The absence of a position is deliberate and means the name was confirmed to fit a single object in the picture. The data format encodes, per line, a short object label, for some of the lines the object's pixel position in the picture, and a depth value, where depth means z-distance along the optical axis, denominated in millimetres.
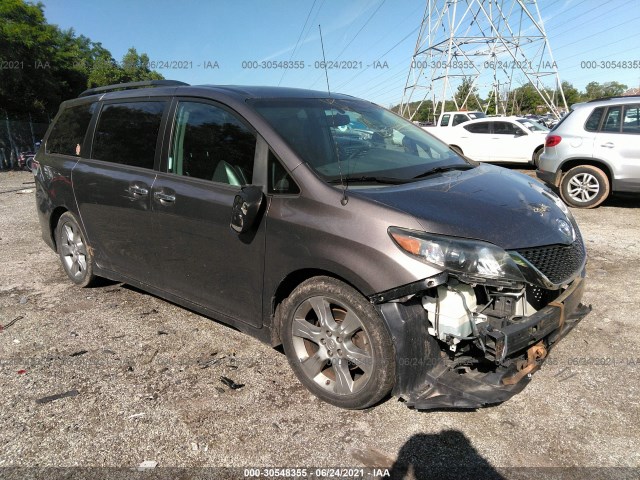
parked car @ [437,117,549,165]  13594
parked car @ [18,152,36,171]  17158
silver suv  7473
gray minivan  2420
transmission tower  28516
